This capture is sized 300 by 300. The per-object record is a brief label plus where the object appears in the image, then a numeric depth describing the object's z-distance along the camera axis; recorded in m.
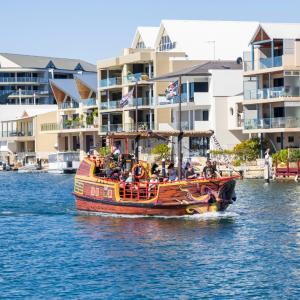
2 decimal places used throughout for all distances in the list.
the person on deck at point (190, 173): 52.94
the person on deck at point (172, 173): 52.59
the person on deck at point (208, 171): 51.03
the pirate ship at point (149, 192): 50.28
